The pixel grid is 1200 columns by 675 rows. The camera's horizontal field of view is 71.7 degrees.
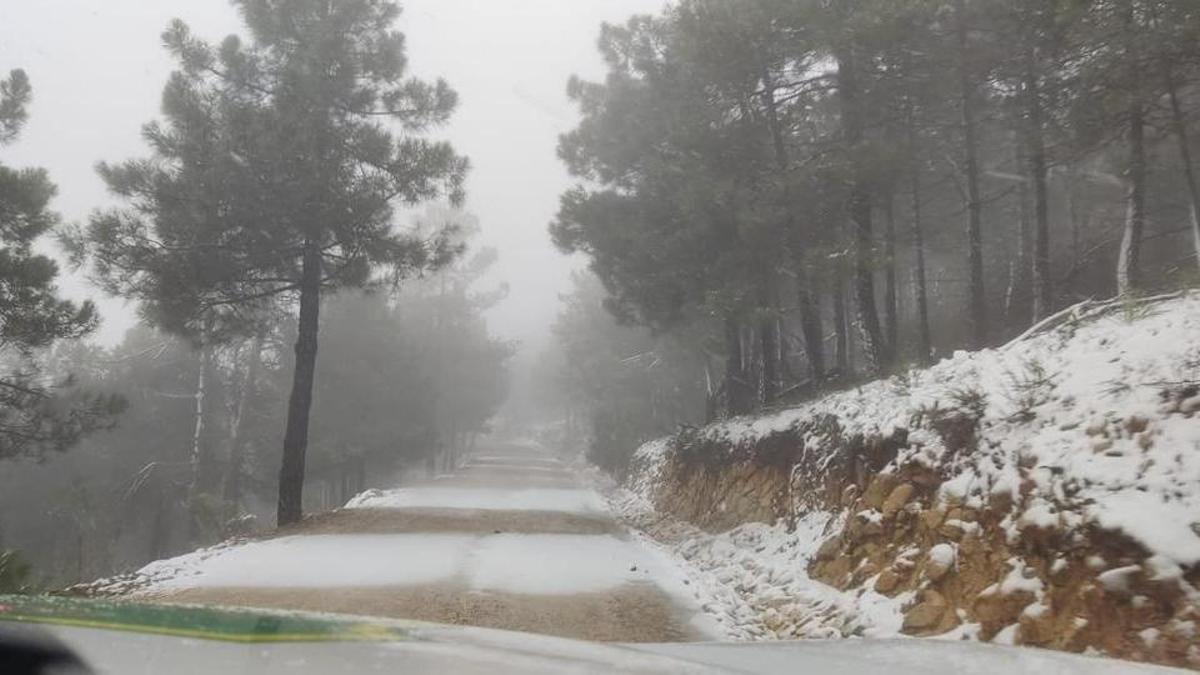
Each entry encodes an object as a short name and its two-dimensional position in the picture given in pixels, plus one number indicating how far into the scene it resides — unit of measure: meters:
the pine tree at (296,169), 14.27
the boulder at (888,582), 6.64
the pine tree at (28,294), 12.08
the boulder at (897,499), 7.29
